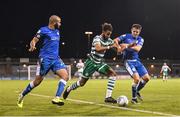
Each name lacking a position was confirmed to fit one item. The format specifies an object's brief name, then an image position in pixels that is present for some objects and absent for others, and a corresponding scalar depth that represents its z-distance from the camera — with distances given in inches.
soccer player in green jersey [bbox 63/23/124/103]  476.1
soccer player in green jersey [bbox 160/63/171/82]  1657.5
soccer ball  469.7
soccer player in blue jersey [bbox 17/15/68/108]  457.1
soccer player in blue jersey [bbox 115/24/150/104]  522.3
